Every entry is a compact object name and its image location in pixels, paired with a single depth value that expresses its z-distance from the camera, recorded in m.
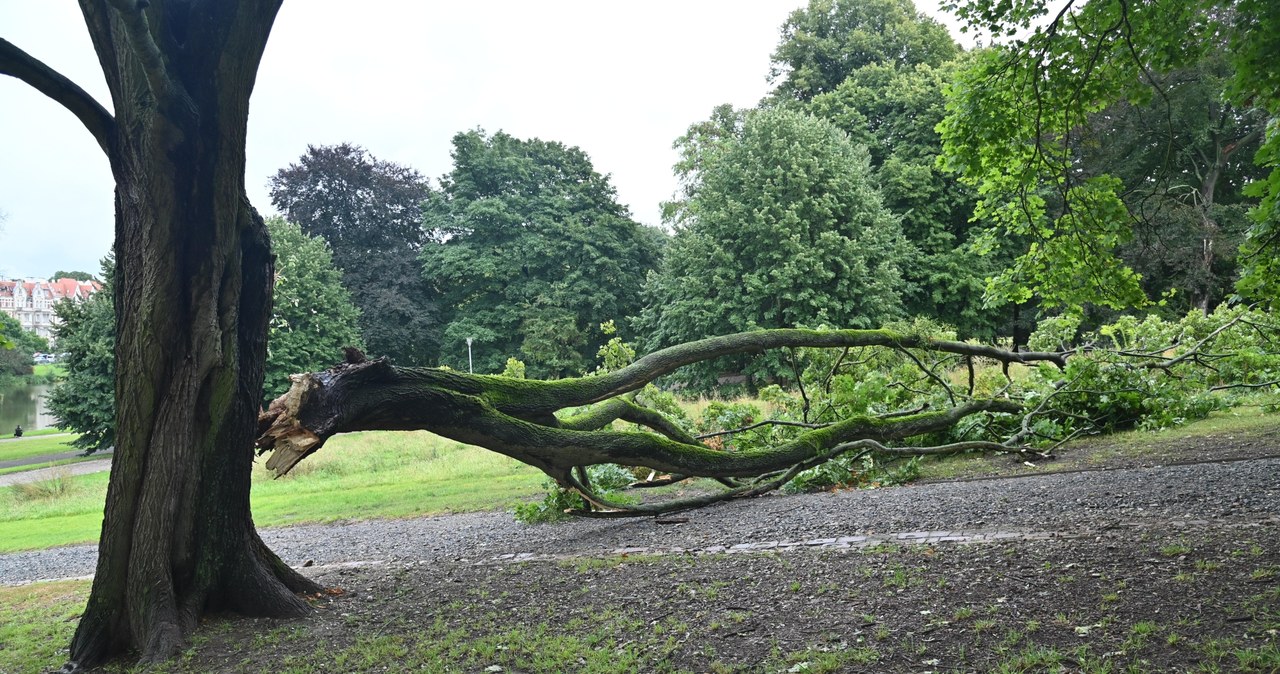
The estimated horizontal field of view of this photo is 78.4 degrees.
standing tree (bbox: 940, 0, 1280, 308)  5.69
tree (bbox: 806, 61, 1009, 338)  29.45
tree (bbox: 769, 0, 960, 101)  35.59
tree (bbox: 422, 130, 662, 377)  37.16
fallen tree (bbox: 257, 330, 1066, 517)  4.66
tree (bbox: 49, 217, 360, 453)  24.91
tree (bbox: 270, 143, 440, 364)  37.94
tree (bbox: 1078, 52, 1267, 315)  23.59
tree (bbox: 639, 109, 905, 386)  25.14
